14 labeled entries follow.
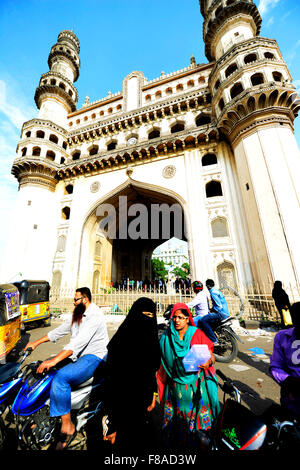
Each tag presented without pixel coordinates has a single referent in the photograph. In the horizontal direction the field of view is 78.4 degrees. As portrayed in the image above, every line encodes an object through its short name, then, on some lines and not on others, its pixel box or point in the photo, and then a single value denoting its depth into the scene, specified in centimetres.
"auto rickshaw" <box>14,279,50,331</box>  647
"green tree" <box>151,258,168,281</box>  4075
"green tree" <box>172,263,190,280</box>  4290
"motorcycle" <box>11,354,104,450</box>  179
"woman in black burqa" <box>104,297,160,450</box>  152
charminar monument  849
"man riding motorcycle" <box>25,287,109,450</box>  179
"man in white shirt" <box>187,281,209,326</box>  402
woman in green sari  166
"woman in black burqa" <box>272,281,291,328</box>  477
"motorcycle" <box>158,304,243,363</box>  384
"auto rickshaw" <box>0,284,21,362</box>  370
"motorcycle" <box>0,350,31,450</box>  181
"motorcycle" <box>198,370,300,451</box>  110
